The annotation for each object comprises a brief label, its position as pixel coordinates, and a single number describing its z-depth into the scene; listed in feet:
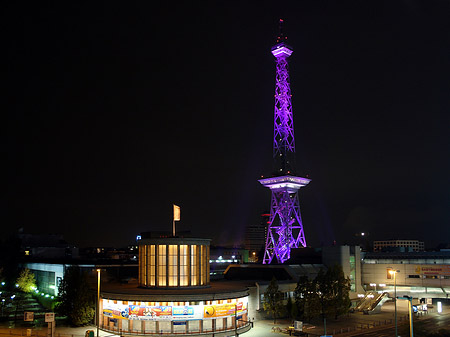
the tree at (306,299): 233.35
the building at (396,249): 560.20
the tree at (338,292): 240.32
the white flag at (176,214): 235.81
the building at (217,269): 350.89
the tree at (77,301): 216.54
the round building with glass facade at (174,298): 195.31
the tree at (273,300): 233.96
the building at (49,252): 530.68
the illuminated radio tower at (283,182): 438.81
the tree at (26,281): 312.91
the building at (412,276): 302.86
